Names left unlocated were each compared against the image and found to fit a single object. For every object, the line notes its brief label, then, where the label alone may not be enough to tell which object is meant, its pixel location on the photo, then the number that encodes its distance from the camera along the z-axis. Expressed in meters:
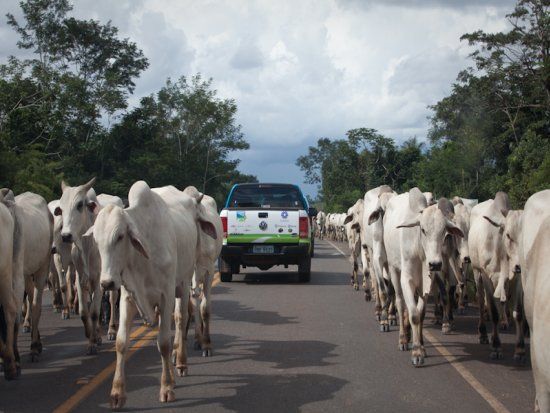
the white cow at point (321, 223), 63.03
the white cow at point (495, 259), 10.09
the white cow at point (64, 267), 12.20
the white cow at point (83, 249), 10.00
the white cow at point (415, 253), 9.11
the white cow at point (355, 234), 16.03
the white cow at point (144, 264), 6.95
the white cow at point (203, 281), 9.67
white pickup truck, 18.14
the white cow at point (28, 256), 8.56
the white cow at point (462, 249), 12.30
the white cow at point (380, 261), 11.90
